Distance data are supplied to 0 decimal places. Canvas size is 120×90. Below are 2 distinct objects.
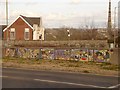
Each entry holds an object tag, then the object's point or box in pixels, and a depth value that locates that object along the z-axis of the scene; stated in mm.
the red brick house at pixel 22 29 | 65500
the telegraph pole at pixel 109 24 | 66844
